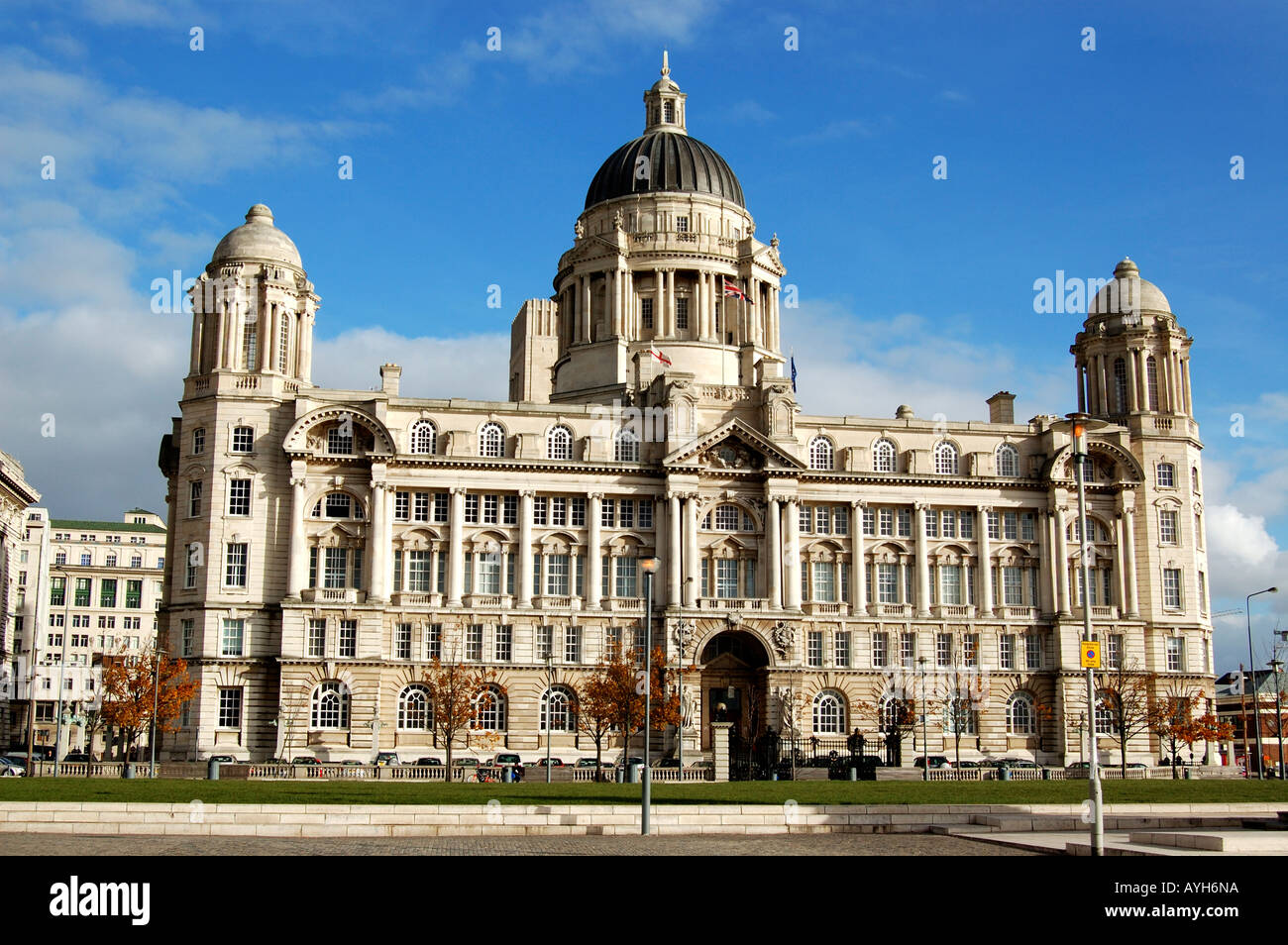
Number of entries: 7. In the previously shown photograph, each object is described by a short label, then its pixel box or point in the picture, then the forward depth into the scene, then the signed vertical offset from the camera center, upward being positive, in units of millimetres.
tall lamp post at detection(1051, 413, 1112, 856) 31812 -203
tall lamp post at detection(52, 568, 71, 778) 102231 +3515
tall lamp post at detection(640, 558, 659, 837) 46372 +3467
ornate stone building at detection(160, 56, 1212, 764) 89000 +10266
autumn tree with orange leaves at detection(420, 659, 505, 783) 82500 +936
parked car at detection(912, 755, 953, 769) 86875 -3014
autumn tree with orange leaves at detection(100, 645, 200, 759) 81500 +1145
